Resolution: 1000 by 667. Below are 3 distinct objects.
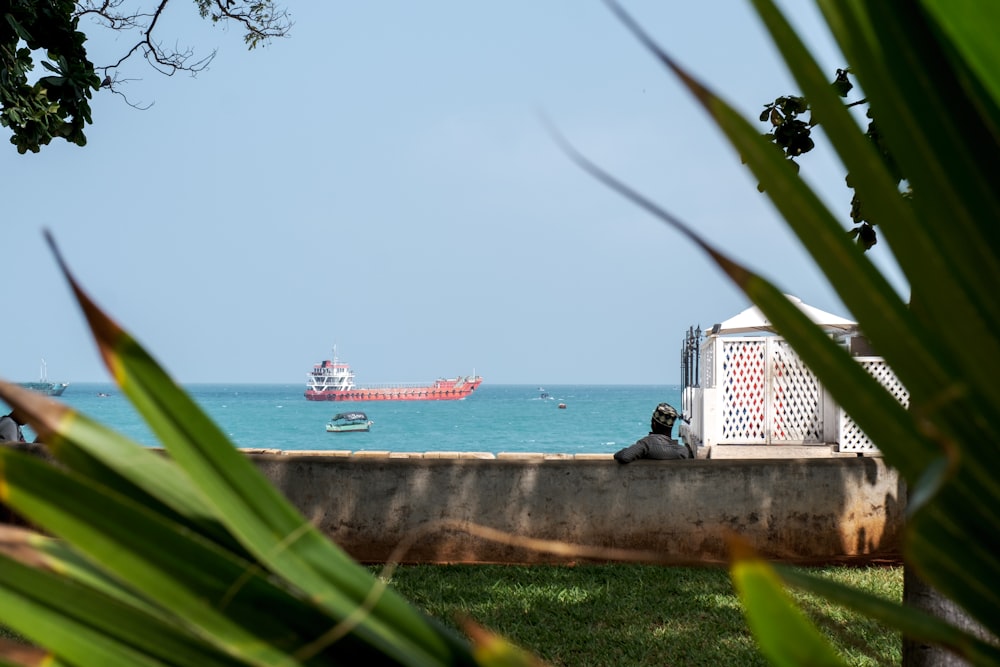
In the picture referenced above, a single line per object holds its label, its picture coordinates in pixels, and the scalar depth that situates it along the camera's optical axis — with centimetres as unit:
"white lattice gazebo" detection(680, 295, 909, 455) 3166
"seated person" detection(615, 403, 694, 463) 1650
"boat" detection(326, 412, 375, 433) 14187
